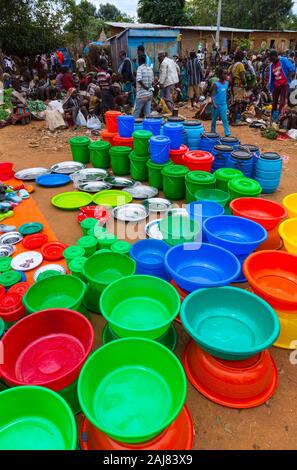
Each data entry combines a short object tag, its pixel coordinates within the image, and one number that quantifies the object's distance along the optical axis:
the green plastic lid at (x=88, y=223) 3.40
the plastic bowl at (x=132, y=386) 1.51
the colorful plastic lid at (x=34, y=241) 3.26
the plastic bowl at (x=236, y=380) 1.83
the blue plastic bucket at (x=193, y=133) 4.82
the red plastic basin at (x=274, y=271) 2.26
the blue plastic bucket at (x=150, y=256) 2.58
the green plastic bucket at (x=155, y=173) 4.34
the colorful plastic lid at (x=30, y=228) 3.52
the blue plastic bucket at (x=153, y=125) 4.65
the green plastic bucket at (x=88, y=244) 2.97
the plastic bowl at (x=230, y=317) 1.91
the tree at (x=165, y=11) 21.95
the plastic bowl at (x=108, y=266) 2.53
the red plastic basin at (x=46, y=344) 1.83
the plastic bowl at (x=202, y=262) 2.38
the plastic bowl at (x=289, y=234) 2.51
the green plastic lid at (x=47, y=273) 2.63
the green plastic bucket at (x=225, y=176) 3.82
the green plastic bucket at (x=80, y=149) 5.40
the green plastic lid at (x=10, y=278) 2.65
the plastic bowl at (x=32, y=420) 1.46
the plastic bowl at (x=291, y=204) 3.05
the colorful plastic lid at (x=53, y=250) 3.08
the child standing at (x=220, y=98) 5.77
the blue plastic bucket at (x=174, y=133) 4.34
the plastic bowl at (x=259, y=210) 2.89
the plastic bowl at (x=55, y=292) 2.30
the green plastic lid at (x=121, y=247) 2.82
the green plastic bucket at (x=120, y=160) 4.86
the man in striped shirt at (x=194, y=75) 9.52
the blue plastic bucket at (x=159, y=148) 4.11
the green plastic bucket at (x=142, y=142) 4.39
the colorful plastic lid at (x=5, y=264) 2.90
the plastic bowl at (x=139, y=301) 2.08
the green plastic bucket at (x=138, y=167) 4.63
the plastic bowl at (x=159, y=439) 1.48
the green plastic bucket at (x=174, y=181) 4.06
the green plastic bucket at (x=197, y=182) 3.73
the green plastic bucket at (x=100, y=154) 5.12
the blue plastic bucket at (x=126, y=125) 4.84
